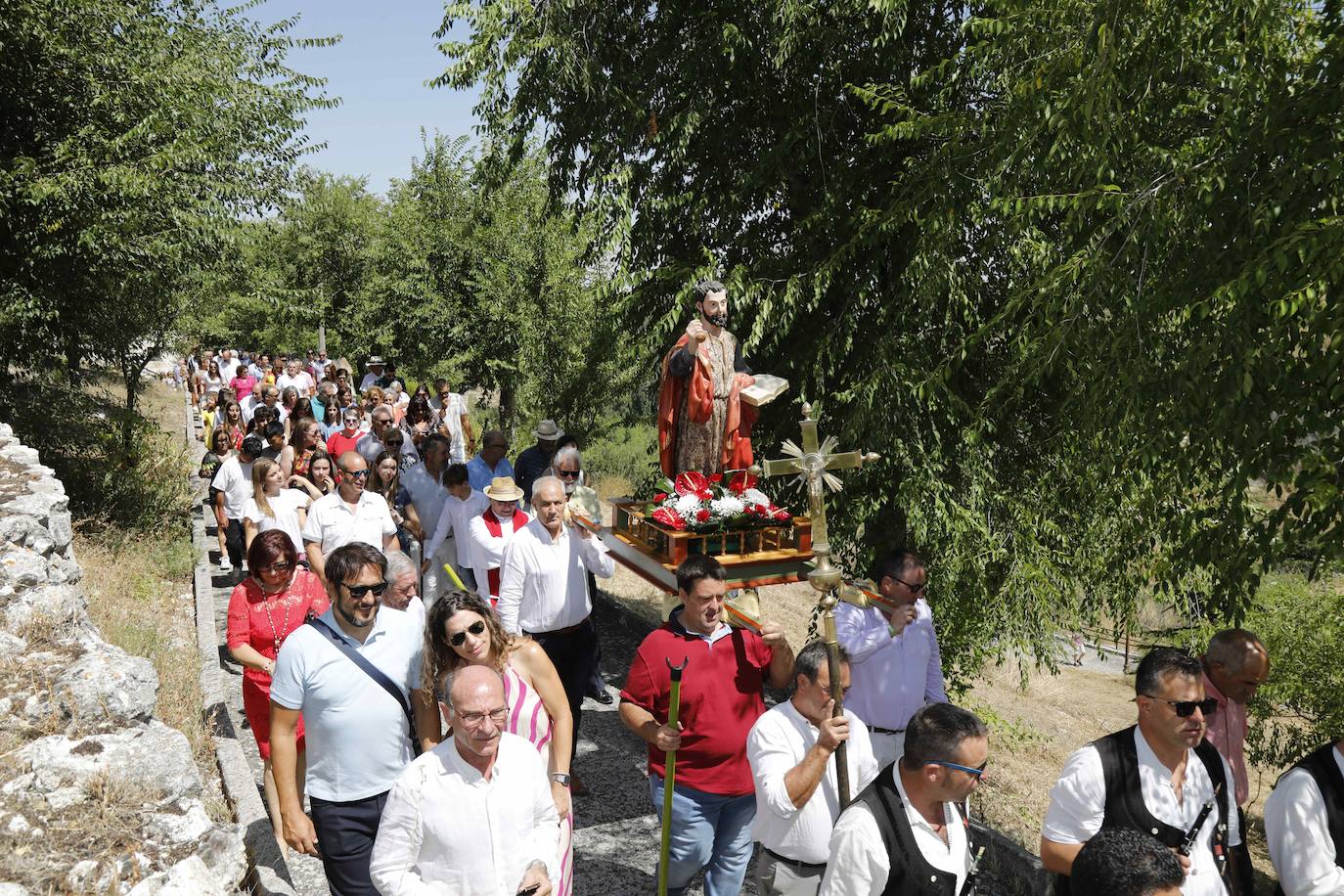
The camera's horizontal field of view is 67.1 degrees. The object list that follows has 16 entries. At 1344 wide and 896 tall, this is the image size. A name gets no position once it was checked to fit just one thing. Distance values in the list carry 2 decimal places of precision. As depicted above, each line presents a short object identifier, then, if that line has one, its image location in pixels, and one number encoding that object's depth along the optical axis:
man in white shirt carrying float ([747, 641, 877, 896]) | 4.03
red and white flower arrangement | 6.43
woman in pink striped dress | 4.15
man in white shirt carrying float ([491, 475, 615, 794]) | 6.22
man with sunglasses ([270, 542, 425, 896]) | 4.28
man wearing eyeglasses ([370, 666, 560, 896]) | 3.38
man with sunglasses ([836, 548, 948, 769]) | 5.28
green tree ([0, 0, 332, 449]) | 11.36
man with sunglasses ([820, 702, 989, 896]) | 3.24
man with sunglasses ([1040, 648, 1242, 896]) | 3.71
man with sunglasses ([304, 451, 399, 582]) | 7.46
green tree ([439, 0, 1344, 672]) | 4.34
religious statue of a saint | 7.13
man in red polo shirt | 4.77
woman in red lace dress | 5.36
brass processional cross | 4.02
